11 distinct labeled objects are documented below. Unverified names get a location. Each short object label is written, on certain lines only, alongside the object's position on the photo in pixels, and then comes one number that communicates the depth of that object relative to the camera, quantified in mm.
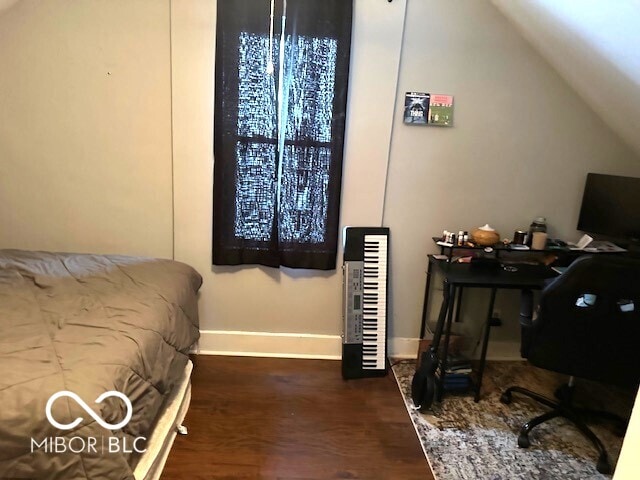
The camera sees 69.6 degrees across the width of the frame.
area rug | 2107
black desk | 2424
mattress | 1759
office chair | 1907
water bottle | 2795
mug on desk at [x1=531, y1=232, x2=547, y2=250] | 2736
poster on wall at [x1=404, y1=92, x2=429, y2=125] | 2695
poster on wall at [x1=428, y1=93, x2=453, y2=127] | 2701
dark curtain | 2527
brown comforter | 1332
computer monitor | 2559
